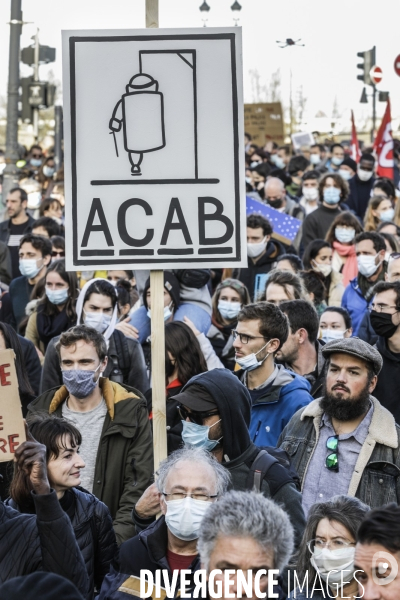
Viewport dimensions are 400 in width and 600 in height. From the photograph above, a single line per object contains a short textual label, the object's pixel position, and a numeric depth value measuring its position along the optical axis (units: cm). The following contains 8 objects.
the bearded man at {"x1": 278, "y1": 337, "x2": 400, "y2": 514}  552
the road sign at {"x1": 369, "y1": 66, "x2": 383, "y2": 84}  2986
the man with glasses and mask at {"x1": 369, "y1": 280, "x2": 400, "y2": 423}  726
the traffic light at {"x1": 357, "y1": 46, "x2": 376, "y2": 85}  3019
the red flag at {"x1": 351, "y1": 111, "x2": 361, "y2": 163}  2198
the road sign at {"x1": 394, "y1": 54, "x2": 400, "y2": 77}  2406
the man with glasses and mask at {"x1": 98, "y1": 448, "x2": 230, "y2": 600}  454
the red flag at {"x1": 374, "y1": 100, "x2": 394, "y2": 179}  1736
